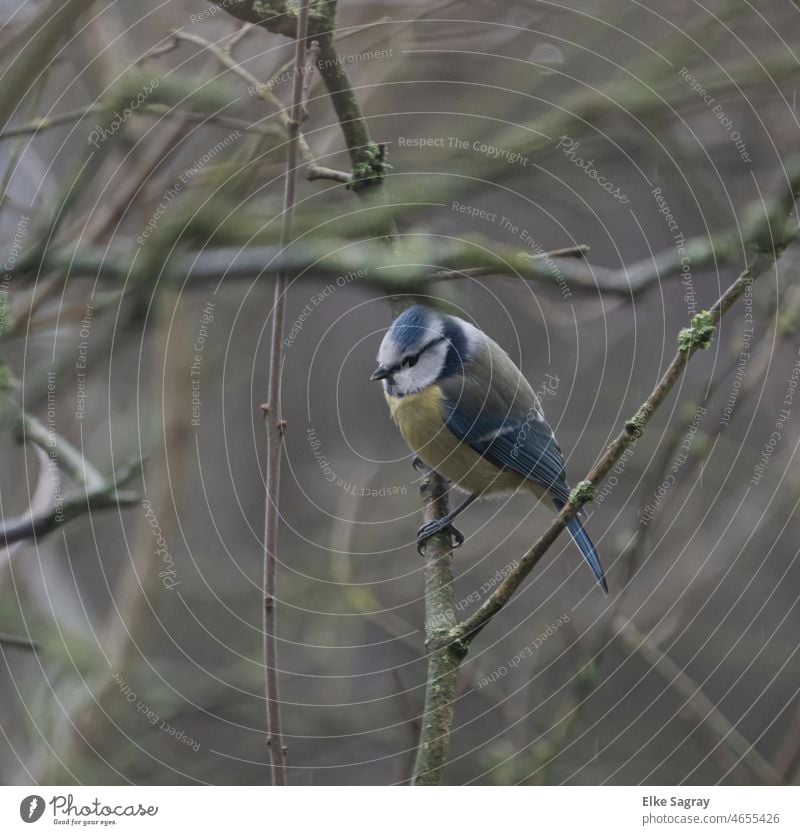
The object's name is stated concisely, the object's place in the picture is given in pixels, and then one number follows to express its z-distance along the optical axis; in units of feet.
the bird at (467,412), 20.06
